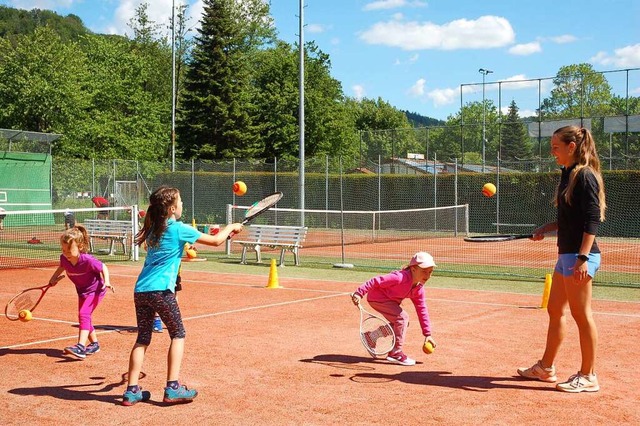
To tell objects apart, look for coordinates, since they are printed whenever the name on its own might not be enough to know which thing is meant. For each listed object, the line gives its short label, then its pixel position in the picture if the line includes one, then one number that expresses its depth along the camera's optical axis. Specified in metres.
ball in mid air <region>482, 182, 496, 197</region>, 24.15
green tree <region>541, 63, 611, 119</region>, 45.41
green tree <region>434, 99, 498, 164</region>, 46.34
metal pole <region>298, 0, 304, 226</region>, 26.11
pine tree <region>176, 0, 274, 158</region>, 49.91
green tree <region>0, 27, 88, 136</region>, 46.03
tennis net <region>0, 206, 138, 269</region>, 19.67
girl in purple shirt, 8.13
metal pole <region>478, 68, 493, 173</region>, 42.03
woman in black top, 6.29
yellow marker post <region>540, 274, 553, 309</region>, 11.48
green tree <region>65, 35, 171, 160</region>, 49.69
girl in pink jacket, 7.53
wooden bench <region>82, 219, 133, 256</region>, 21.11
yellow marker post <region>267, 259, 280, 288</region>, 14.23
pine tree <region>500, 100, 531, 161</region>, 43.56
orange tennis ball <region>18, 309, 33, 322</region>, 9.09
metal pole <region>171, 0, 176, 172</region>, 42.87
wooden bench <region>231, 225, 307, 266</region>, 18.92
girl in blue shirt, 6.15
